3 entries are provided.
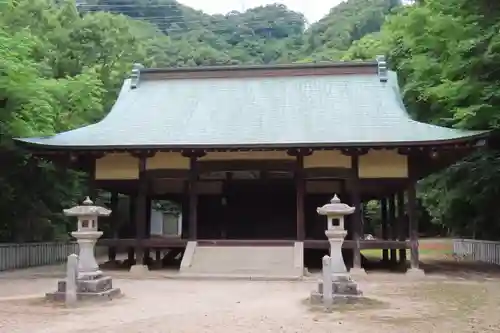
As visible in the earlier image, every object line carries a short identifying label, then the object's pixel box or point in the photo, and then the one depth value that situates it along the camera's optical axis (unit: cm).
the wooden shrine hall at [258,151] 1566
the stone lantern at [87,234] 1121
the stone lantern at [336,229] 1095
